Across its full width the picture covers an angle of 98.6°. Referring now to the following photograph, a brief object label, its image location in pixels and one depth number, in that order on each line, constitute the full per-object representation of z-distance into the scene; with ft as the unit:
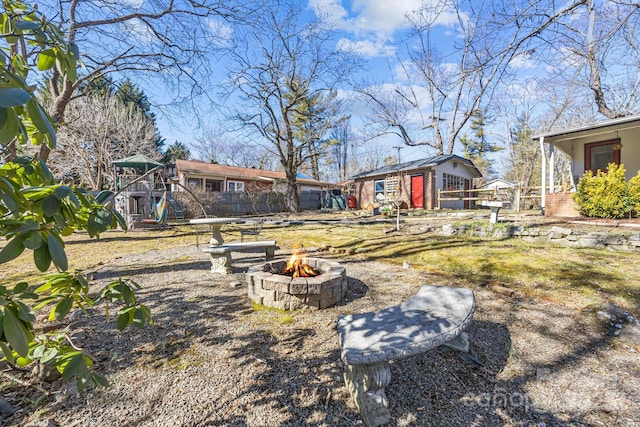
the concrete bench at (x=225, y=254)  15.85
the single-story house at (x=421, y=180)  59.36
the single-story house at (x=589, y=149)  27.25
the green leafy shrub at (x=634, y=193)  21.66
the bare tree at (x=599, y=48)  17.10
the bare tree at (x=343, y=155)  127.13
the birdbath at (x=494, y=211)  25.82
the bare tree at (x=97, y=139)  49.94
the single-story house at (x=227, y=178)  65.51
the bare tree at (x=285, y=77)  49.19
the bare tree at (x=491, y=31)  15.65
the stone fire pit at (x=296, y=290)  11.00
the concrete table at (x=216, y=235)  19.11
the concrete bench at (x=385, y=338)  5.78
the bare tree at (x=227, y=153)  113.19
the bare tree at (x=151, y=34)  18.02
